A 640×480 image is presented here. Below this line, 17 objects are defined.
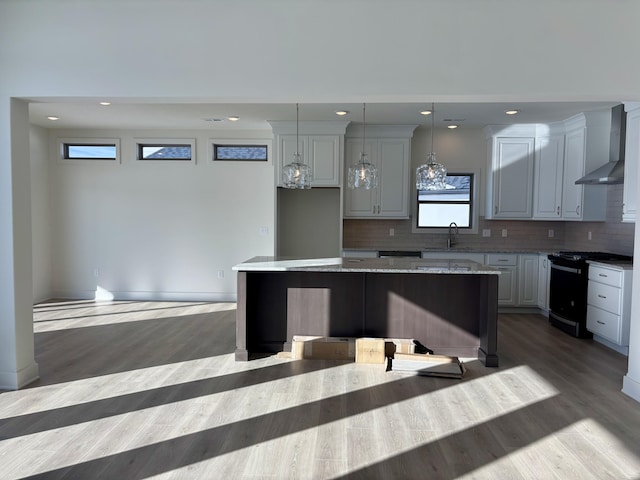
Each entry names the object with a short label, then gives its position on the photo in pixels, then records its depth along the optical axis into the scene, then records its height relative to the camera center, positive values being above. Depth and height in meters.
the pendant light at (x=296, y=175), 4.73 +0.42
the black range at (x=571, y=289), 5.41 -0.84
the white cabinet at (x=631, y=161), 4.69 +0.59
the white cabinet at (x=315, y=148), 6.71 +0.98
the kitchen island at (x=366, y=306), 4.68 -0.89
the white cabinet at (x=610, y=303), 4.77 -0.89
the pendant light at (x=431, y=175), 4.68 +0.42
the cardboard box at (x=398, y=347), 4.52 -1.24
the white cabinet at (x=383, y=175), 6.87 +0.61
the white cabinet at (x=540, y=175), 6.24 +0.60
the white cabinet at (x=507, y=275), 6.50 -0.79
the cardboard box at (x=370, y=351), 4.42 -1.26
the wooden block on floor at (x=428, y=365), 4.10 -1.31
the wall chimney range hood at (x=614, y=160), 5.46 +0.71
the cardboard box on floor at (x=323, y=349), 4.54 -1.28
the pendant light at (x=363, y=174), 4.86 +0.44
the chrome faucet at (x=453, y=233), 7.07 -0.23
